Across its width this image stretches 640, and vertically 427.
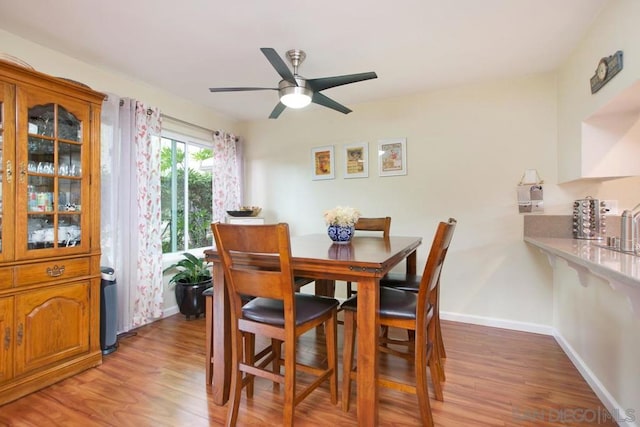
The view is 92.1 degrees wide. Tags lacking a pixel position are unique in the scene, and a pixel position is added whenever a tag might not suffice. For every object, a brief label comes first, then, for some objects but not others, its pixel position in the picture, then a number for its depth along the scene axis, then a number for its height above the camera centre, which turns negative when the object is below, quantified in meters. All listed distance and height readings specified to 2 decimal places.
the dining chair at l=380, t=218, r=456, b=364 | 2.11 -0.52
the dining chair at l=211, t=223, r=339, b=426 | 1.36 -0.51
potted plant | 3.13 -0.75
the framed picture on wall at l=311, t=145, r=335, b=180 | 3.71 +0.59
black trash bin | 2.34 -0.77
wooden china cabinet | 1.82 -0.12
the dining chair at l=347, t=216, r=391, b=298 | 2.73 -0.13
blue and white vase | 2.11 -0.15
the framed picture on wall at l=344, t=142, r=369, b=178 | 3.52 +0.59
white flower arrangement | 2.08 -0.04
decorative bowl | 3.81 -0.02
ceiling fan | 1.97 +0.88
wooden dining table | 1.40 -0.43
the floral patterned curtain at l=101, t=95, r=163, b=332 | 2.67 +0.04
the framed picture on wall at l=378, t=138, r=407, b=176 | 3.32 +0.59
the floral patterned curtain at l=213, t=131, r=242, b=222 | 3.83 +0.48
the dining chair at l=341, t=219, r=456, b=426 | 1.49 -0.57
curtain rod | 3.25 +1.00
